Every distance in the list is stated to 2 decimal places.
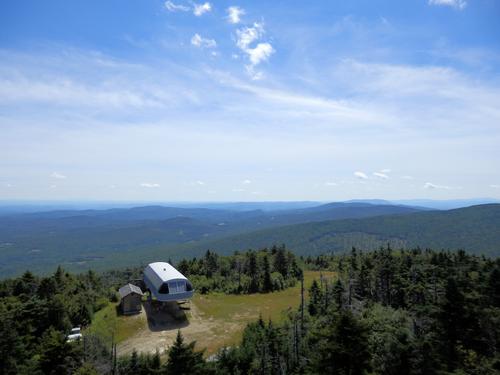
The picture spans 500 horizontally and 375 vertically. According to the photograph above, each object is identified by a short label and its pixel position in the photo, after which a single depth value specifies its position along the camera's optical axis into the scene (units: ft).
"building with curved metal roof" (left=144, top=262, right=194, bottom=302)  132.97
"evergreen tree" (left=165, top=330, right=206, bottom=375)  65.21
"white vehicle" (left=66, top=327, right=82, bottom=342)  109.01
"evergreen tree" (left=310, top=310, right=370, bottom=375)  60.90
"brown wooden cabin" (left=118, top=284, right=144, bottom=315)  137.59
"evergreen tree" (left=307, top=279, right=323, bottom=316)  138.51
